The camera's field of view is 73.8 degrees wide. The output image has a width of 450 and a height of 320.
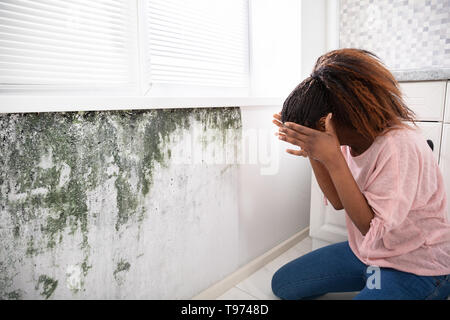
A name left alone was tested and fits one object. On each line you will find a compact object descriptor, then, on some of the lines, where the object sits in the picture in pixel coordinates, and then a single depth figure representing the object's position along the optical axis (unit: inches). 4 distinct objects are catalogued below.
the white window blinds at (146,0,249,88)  41.7
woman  28.3
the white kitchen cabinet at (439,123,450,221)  40.6
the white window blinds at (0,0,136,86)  29.8
